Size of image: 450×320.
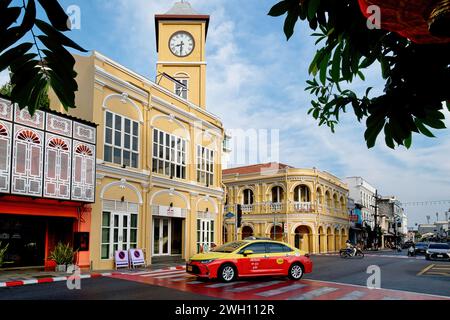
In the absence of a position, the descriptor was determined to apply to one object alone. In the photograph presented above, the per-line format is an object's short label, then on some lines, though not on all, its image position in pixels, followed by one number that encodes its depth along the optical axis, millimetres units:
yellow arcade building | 43500
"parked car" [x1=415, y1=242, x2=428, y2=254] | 40128
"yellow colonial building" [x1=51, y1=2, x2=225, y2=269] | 19562
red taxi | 14531
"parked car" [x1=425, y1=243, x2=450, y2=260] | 30625
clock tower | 30578
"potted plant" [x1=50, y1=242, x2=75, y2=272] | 16672
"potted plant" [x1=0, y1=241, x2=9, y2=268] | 14538
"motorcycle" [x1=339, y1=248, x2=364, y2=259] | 32500
